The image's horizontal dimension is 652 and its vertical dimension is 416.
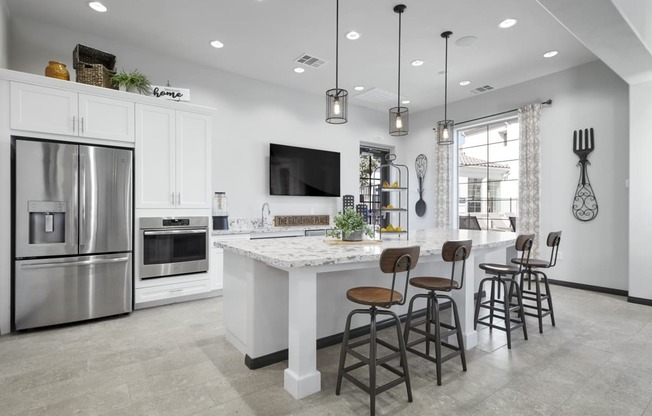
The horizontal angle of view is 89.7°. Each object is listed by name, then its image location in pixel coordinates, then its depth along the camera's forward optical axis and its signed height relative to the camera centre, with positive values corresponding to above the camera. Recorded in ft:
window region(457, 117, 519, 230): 19.20 +2.19
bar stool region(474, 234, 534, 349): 9.41 -2.48
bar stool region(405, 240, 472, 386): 7.53 -1.93
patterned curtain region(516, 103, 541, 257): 16.94 +1.87
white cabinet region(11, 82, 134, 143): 10.22 +3.07
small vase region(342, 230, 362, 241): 9.20 -0.84
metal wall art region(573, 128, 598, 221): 15.42 +1.10
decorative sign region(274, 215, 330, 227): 18.17 -0.81
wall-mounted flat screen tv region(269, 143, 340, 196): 17.99 +2.03
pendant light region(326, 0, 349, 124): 10.16 +3.15
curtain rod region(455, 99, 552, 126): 16.70 +5.39
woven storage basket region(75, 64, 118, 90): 11.48 +4.61
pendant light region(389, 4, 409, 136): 11.94 +3.16
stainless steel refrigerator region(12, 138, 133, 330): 10.09 -0.90
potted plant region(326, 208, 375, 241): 9.05 -0.52
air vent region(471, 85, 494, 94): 18.61 +6.82
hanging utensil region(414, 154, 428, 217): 23.04 +2.25
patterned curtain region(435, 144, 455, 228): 21.33 +1.45
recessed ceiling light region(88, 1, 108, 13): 11.05 +6.81
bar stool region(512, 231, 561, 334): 10.53 -2.10
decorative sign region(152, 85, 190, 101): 13.17 +4.60
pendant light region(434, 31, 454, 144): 13.02 +3.07
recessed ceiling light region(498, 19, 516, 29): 11.99 +6.84
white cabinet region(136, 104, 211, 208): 12.41 +1.88
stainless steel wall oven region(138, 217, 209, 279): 12.36 -1.60
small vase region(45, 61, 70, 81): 11.03 +4.53
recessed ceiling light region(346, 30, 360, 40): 12.88 +6.85
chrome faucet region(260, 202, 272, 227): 17.65 -0.66
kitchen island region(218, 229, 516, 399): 6.62 -2.11
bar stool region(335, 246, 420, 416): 6.26 -2.21
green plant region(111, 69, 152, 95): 12.20 +4.67
